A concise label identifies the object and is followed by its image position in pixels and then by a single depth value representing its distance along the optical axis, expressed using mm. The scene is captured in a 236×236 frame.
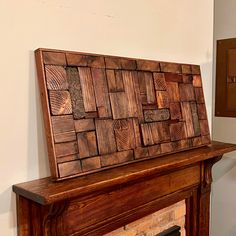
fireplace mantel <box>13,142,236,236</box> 963
